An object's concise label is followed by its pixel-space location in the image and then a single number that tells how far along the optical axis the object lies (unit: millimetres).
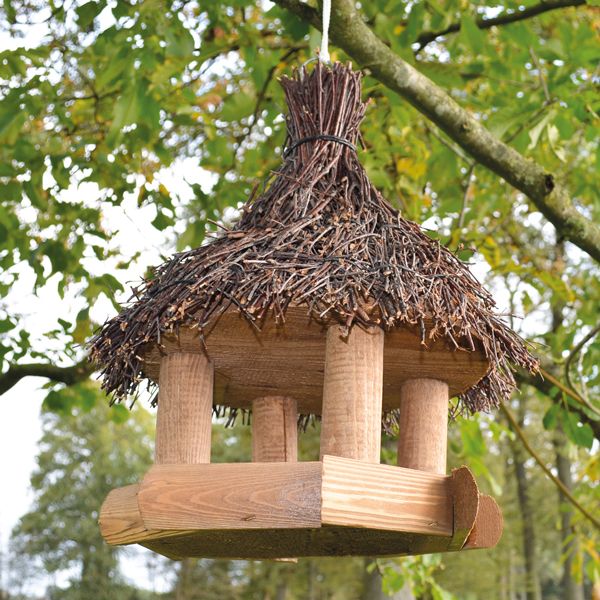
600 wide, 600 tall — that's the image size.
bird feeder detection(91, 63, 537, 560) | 1270
